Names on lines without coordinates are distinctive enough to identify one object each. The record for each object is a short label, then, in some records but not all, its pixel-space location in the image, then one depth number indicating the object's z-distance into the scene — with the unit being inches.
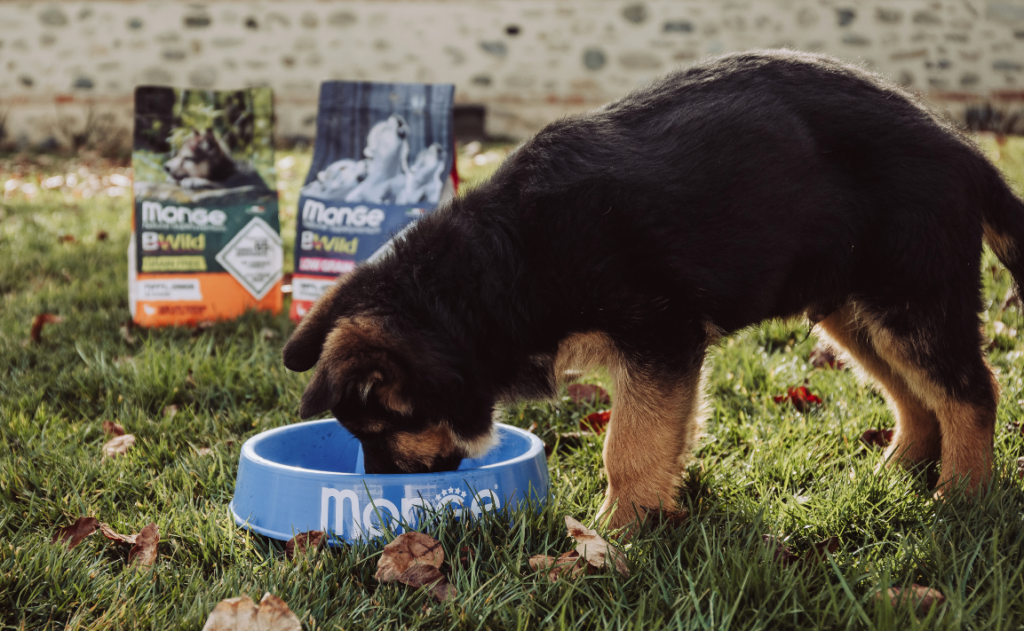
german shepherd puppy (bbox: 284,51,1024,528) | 90.5
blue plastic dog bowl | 87.9
